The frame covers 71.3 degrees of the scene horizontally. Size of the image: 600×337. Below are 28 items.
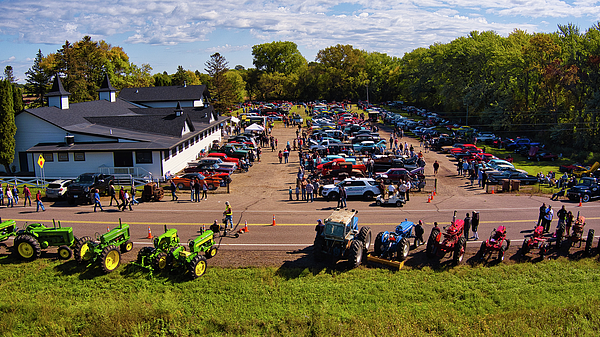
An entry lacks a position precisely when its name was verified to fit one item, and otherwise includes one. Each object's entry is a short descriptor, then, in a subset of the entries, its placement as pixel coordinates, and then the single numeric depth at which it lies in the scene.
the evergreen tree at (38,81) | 72.38
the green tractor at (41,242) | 18.16
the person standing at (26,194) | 27.62
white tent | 59.08
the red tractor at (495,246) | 17.84
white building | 35.50
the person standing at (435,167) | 37.02
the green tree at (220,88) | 75.44
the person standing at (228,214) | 21.50
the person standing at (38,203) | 25.99
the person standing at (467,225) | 19.61
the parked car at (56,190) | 28.78
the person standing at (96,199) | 25.73
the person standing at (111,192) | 27.10
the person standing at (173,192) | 29.11
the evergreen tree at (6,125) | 35.84
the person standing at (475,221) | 20.02
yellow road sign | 32.12
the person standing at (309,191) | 28.47
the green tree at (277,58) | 140.00
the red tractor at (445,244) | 17.70
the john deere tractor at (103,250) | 16.86
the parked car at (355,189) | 28.77
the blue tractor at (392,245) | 17.53
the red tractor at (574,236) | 19.23
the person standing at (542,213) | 20.95
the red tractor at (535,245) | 18.34
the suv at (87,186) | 27.78
